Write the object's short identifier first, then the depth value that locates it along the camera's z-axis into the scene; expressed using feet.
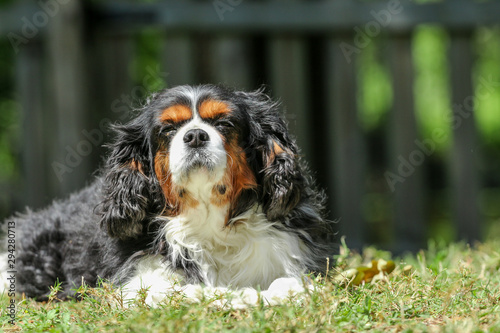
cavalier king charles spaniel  26.94
